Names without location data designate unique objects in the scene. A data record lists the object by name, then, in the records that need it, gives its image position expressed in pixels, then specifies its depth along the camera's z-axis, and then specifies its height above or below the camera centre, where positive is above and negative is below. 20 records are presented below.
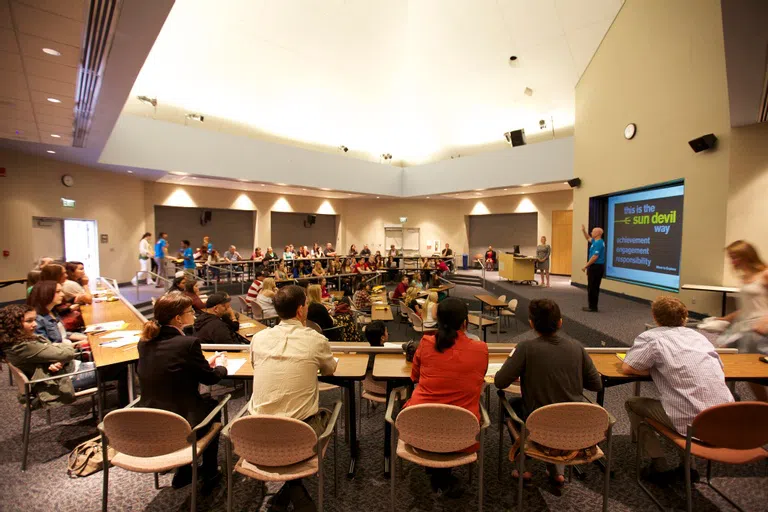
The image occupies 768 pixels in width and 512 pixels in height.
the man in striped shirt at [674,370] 2.11 -0.78
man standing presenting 5.97 -0.42
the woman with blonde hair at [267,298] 5.59 -0.94
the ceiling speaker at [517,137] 11.68 +3.49
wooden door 13.88 +0.07
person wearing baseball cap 3.47 -0.85
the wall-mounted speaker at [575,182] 9.16 +1.58
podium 10.10 -0.76
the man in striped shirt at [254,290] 6.48 -0.94
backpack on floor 2.59 -1.65
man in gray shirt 2.13 -0.76
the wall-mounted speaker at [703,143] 5.30 +1.54
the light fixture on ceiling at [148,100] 9.39 +3.73
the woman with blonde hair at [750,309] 2.85 -0.53
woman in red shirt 2.06 -0.73
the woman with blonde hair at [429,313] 5.24 -1.09
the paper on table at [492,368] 2.54 -0.94
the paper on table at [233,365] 2.55 -0.95
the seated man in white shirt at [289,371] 2.03 -0.77
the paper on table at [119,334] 3.35 -0.92
